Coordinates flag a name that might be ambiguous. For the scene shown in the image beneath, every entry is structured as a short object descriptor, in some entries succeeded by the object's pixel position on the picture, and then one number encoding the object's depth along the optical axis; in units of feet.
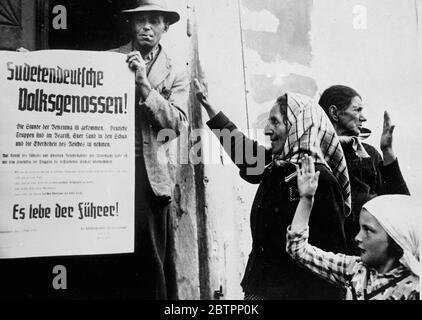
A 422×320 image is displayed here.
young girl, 9.29
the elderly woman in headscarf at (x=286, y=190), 9.33
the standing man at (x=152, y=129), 9.11
